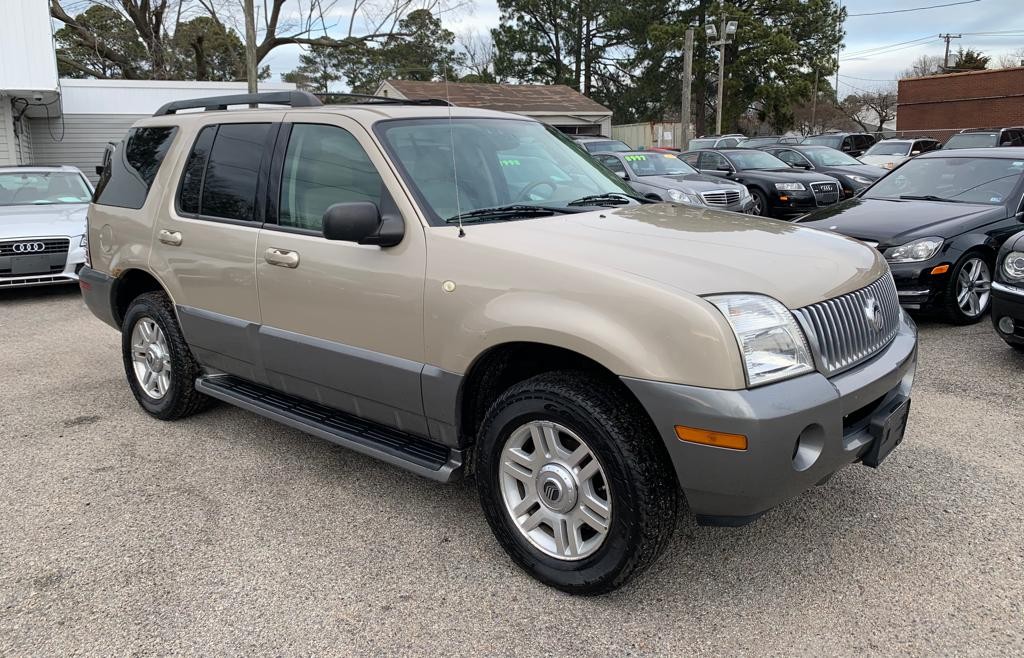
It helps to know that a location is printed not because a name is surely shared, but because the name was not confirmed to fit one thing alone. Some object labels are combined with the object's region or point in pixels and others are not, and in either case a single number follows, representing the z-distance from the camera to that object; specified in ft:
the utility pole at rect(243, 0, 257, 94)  52.44
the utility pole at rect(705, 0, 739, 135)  95.77
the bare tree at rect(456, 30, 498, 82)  159.43
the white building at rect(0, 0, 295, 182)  66.23
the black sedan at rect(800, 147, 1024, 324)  21.22
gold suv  8.48
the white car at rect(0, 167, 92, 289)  28.43
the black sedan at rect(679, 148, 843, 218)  45.78
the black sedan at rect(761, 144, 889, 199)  51.60
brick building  118.21
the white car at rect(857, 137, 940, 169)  66.59
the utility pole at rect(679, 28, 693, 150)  83.92
